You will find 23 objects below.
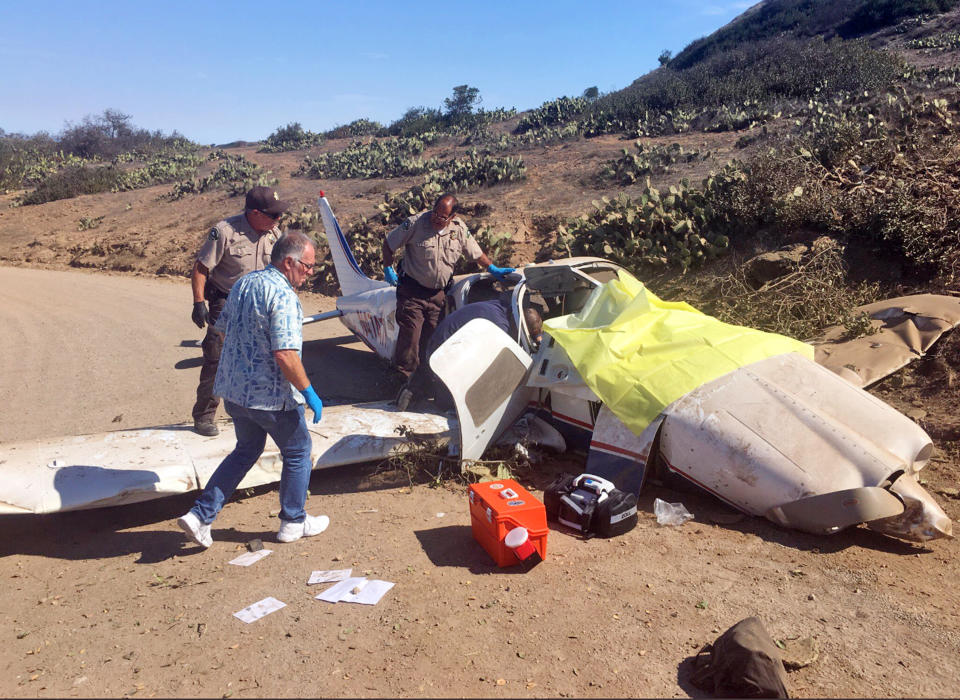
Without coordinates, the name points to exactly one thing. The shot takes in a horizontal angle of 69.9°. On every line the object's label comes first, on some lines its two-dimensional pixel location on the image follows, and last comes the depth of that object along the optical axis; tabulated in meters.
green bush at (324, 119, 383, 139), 37.31
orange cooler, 3.85
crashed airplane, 3.92
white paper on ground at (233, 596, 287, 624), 3.50
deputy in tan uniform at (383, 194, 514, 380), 6.73
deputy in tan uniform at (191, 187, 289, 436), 5.45
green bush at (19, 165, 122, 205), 24.38
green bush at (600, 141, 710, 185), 13.77
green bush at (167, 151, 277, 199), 21.46
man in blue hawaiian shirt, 3.89
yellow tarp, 4.56
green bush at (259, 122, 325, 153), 36.00
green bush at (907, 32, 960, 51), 17.98
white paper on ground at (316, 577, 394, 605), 3.62
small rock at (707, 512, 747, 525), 4.33
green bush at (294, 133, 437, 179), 20.42
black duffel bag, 4.16
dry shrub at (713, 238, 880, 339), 7.00
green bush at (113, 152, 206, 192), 25.94
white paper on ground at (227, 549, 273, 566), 4.13
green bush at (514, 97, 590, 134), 25.38
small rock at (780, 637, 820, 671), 2.92
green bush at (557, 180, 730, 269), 9.60
